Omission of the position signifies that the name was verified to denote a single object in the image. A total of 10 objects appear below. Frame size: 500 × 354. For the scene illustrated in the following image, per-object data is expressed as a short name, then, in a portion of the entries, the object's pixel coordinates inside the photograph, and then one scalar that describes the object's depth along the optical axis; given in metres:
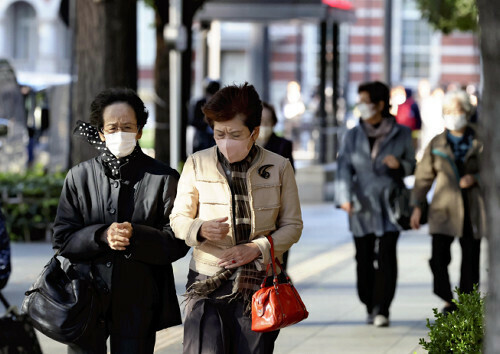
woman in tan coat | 16.45
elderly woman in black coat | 9.95
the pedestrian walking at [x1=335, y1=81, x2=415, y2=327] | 16.55
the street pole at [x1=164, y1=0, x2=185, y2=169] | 23.17
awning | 38.37
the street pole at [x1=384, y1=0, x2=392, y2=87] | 42.00
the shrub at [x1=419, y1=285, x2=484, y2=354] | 10.54
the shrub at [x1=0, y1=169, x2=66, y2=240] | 26.45
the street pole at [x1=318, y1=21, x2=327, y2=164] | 41.81
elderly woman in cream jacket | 9.46
